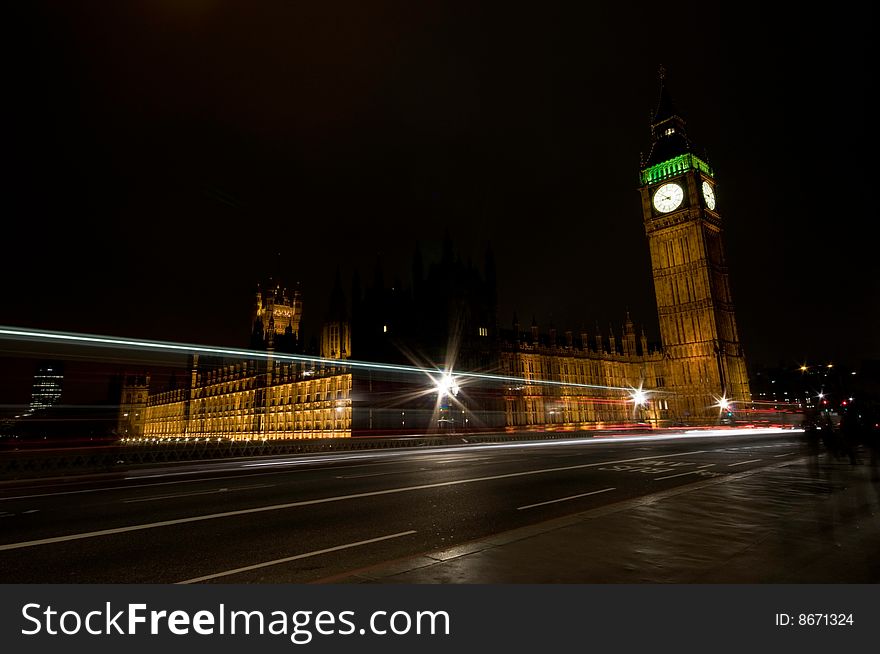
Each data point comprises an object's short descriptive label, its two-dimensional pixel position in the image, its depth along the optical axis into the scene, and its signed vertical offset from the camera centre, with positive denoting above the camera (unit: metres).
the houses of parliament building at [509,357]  67.38 +10.19
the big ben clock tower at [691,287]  79.38 +21.44
